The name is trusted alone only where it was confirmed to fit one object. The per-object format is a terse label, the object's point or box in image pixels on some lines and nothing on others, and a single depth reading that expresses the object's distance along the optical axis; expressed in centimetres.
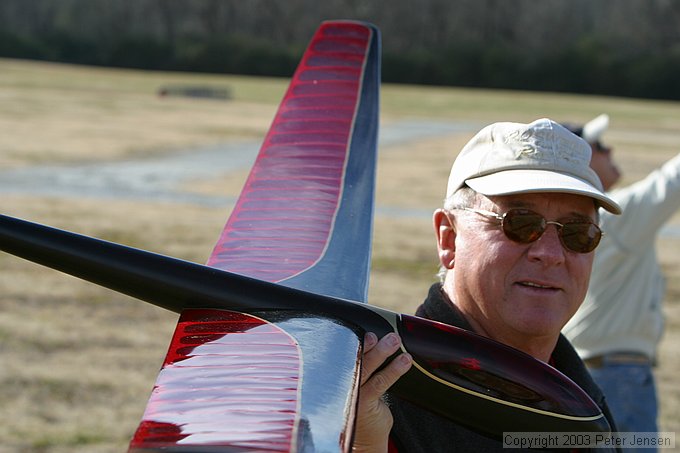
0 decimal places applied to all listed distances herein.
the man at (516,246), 447
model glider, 316
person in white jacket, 885
